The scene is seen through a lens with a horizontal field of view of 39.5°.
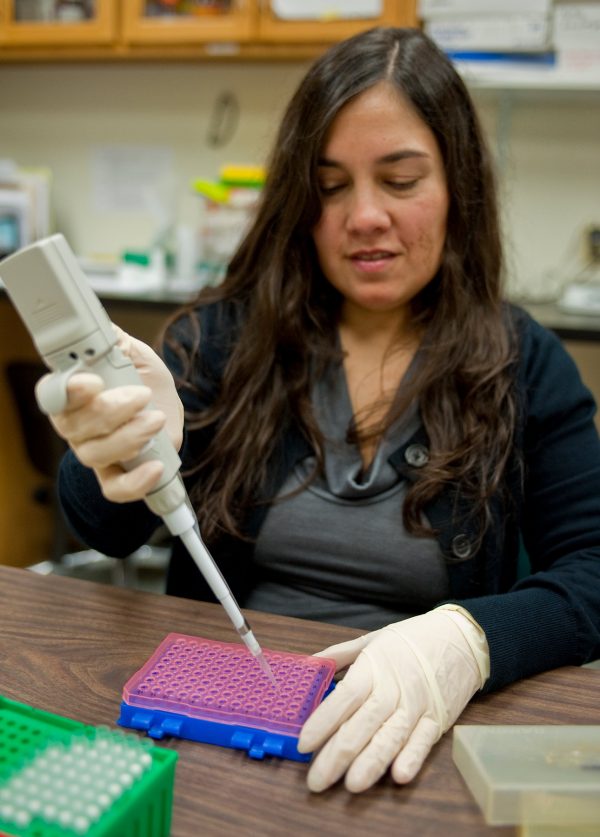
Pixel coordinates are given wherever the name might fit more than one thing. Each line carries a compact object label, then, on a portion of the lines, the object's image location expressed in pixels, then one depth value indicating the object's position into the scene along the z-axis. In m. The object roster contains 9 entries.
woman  1.05
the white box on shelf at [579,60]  2.10
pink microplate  0.65
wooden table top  0.56
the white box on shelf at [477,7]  2.09
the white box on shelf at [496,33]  2.07
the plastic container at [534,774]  0.54
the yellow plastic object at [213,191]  2.38
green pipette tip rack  0.46
